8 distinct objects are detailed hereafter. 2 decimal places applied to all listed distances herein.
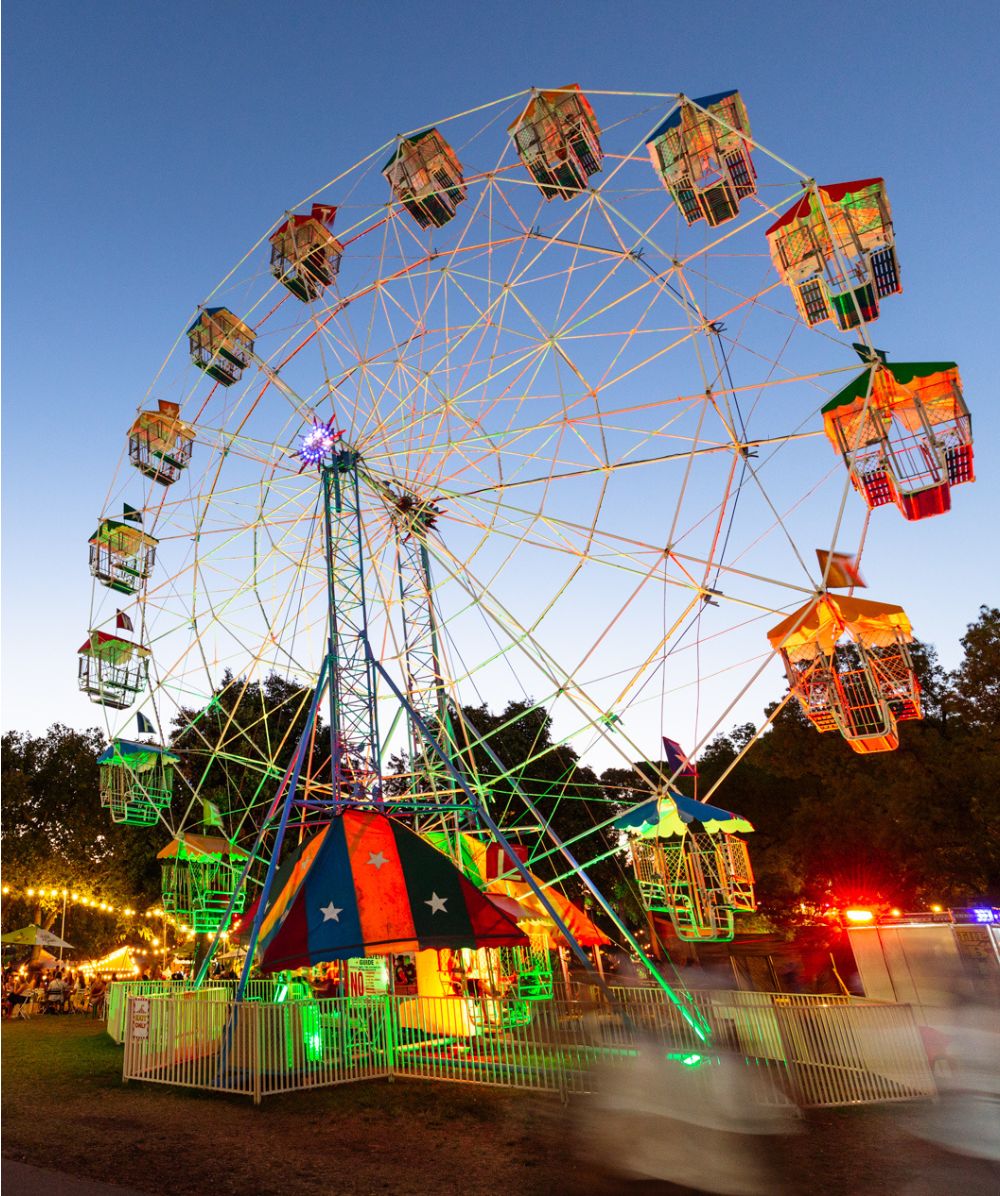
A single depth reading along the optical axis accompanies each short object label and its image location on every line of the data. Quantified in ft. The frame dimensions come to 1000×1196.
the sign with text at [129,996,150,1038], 40.60
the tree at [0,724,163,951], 101.86
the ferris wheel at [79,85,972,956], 32.14
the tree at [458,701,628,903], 118.21
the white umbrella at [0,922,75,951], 90.79
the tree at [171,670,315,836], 102.47
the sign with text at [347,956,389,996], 55.16
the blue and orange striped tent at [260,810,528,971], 38.96
